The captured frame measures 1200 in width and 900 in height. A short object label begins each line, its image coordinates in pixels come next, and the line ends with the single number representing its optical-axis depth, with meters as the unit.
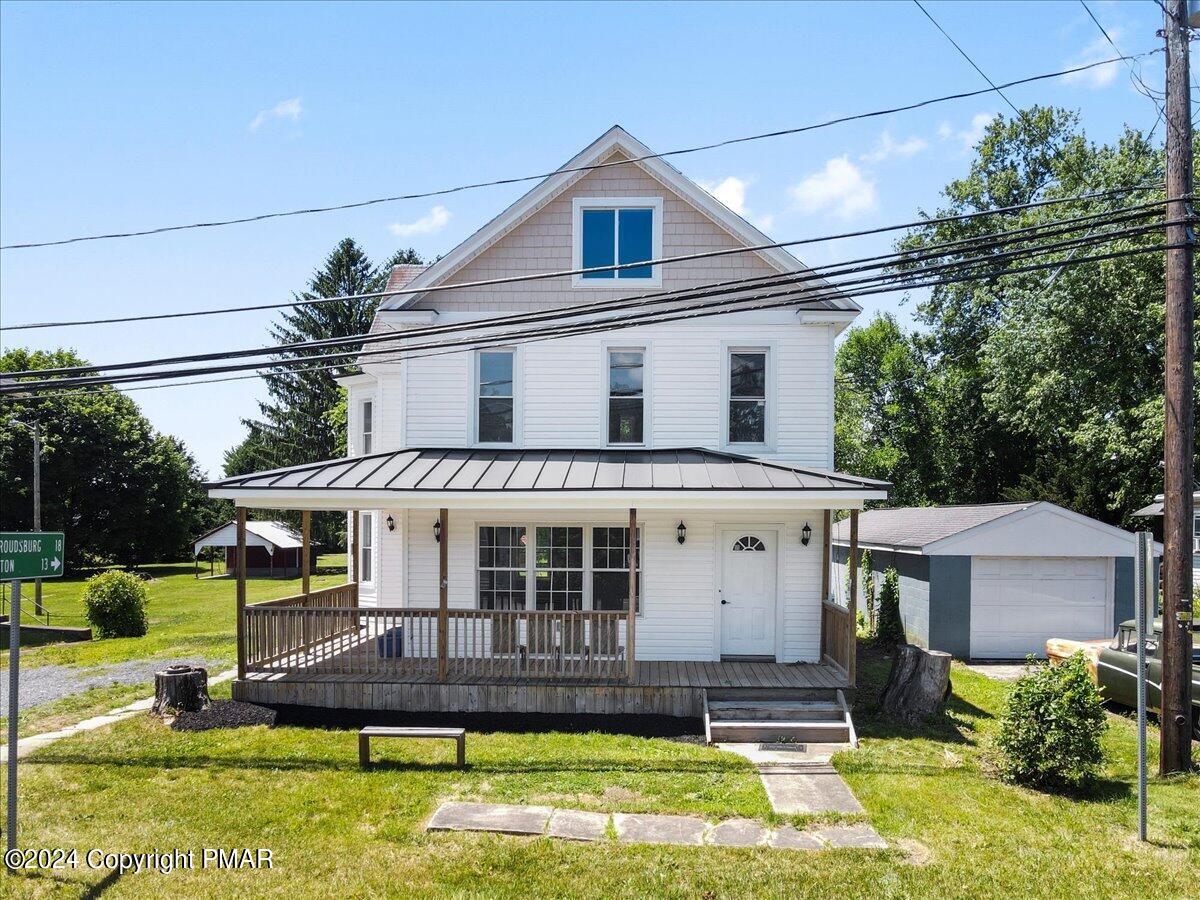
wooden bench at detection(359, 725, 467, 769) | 8.71
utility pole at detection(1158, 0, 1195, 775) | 8.29
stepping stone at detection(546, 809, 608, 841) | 6.84
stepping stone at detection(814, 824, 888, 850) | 6.67
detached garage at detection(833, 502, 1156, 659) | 15.56
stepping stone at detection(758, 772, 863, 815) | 7.55
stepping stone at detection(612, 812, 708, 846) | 6.78
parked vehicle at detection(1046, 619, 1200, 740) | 10.30
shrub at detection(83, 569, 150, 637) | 18.81
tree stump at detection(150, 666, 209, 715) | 10.46
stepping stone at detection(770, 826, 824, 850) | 6.67
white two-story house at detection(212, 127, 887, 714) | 11.61
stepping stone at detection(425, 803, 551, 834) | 6.96
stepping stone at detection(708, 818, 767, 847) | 6.73
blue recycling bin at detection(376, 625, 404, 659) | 12.58
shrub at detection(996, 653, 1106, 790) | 7.83
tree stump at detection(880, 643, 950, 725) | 10.52
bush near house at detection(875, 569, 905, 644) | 16.64
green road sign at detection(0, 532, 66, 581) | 6.02
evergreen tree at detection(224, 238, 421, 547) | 47.12
